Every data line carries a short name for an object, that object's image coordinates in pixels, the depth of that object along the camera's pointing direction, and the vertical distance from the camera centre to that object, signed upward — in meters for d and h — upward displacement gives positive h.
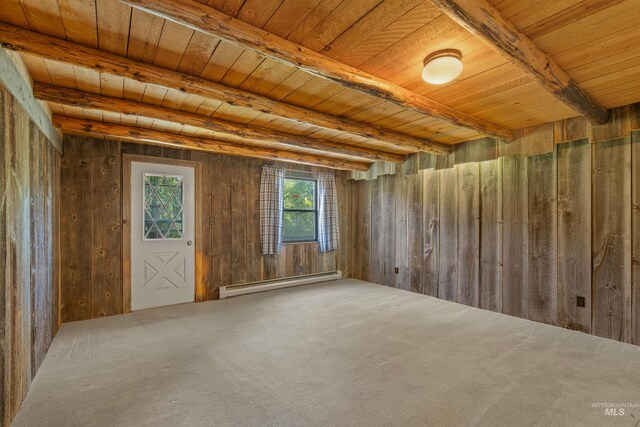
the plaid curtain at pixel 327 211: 5.67 +0.08
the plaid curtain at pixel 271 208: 4.97 +0.12
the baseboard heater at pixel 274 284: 4.62 -1.16
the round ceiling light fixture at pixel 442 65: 1.91 +0.96
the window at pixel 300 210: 5.43 +0.10
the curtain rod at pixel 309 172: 5.33 +0.82
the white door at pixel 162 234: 4.01 -0.25
